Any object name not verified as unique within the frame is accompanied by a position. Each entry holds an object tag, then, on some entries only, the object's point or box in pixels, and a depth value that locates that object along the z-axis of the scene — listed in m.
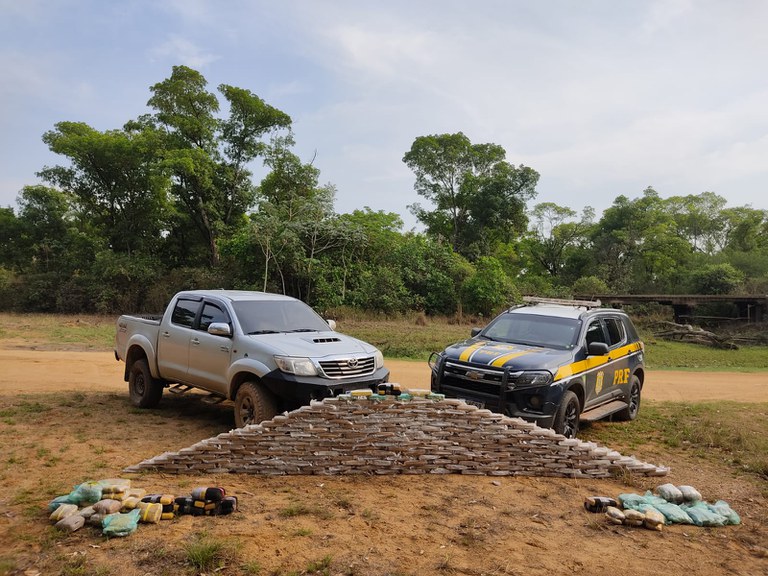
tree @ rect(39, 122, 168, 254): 29.48
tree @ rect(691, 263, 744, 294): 30.67
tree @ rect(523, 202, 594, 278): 47.50
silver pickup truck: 7.01
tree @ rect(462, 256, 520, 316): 28.03
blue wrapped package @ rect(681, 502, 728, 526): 5.06
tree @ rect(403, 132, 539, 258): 40.34
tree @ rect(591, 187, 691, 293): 40.75
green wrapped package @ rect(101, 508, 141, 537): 4.31
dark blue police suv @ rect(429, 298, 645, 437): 7.10
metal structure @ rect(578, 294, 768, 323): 27.25
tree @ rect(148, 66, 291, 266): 32.78
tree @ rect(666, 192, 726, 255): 47.16
